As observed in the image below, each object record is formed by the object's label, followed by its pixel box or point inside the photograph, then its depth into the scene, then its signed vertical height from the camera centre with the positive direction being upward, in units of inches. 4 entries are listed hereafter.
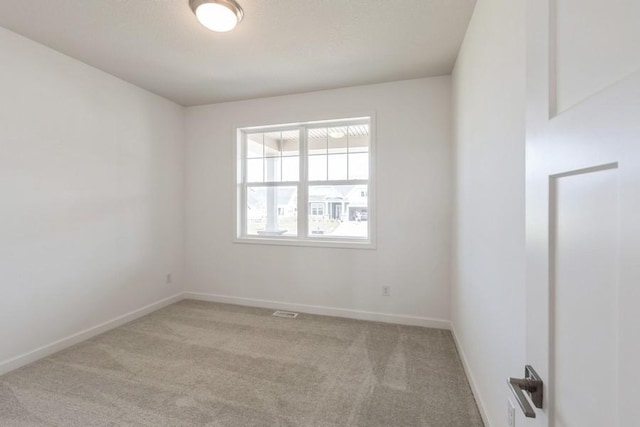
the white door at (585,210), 17.0 +0.4
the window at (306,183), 141.4 +16.3
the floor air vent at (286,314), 138.5 -48.9
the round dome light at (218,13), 76.7 +55.0
